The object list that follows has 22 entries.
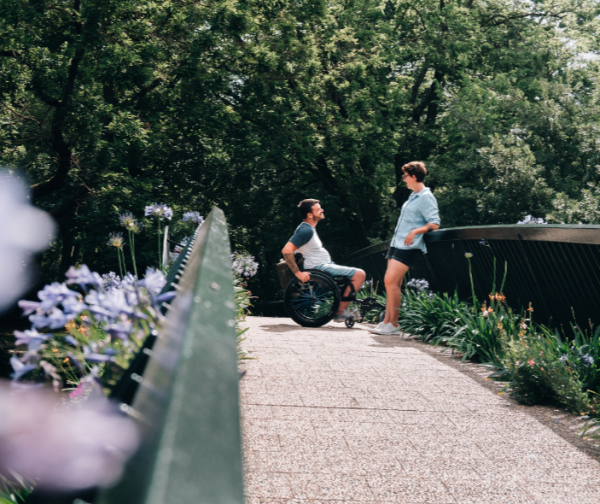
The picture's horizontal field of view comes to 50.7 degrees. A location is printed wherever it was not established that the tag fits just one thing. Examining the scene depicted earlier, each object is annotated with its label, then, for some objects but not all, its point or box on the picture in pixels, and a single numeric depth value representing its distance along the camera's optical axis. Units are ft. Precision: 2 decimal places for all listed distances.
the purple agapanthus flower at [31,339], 5.04
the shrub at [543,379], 12.30
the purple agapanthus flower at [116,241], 16.49
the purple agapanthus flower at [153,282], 5.84
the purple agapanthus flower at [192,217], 23.97
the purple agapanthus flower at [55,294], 5.28
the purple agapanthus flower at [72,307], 5.10
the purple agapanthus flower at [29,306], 5.14
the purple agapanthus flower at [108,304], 5.11
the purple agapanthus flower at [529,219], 26.65
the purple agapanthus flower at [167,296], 5.59
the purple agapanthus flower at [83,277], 5.73
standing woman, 23.34
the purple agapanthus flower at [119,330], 4.89
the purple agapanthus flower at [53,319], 5.06
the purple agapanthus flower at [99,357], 4.58
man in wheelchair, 24.88
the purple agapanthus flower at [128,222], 16.68
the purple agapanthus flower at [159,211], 20.44
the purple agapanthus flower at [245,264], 30.93
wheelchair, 24.56
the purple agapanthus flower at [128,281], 7.30
